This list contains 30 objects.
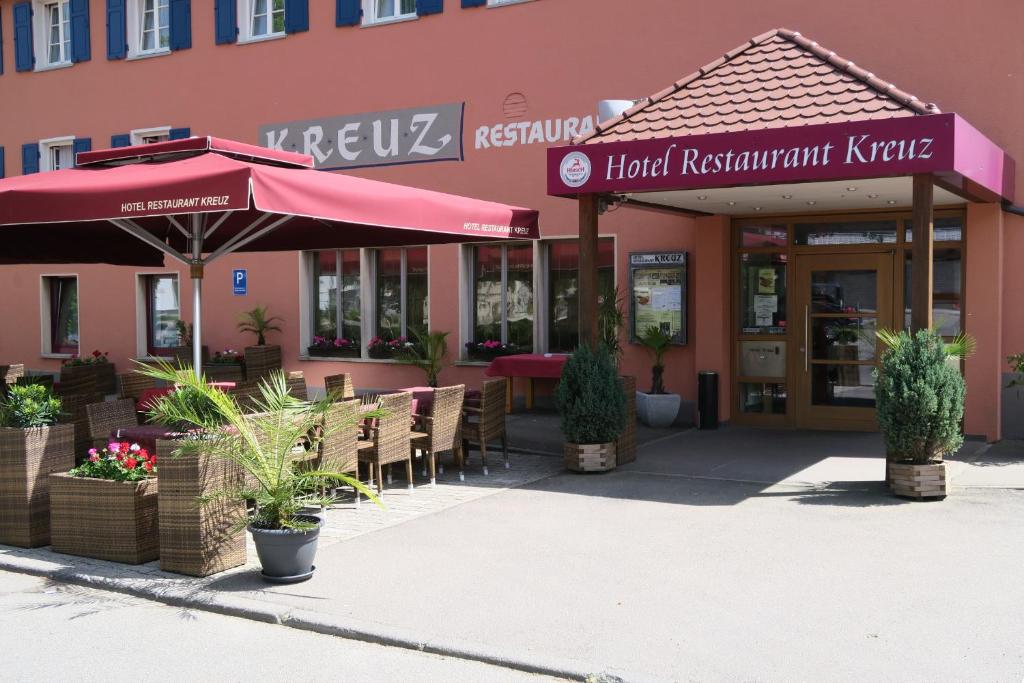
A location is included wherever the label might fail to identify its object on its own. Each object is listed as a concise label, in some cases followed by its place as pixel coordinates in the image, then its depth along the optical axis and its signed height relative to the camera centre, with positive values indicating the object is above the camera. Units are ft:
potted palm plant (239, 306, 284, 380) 52.75 -1.38
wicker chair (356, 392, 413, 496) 28.60 -3.39
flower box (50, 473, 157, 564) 21.85 -4.29
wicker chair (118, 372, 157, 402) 32.40 -2.05
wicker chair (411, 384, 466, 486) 30.45 -3.25
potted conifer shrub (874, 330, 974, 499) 26.76 -2.56
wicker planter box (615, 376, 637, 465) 33.12 -3.76
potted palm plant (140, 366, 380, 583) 20.02 -2.92
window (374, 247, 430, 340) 50.21 +1.38
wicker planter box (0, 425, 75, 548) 23.39 -3.76
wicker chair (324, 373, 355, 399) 33.32 -2.10
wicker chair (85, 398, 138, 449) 28.14 -2.73
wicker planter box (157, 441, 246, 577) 20.67 -4.00
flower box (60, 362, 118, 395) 39.65 -2.15
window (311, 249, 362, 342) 52.44 +1.33
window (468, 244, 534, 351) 47.34 +1.18
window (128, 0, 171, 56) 59.88 +17.57
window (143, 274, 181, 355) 59.77 +0.47
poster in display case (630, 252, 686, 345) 42.27 +1.03
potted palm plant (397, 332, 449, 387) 47.62 -1.70
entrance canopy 26.84 +4.90
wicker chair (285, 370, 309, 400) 34.91 -2.23
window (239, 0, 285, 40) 55.16 +16.66
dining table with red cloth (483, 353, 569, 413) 43.06 -2.05
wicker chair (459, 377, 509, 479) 32.17 -3.24
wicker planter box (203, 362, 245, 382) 42.50 -2.28
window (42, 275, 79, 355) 64.80 +0.49
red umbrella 23.06 +3.02
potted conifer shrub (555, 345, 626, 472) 31.45 -2.78
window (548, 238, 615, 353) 46.11 +1.08
